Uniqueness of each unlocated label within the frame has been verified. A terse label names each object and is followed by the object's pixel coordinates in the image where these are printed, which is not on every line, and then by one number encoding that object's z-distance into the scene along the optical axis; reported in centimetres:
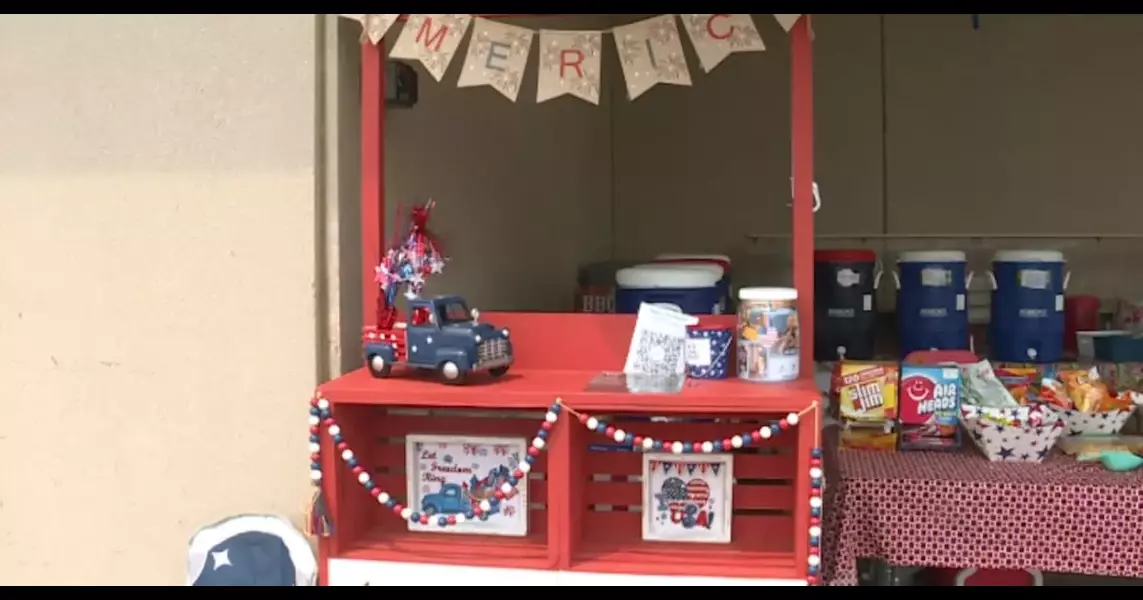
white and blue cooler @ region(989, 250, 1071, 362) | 306
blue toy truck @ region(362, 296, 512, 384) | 156
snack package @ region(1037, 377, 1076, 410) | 191
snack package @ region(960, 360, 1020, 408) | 185
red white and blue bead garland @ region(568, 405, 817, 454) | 148
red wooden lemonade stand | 151
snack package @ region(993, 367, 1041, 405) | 193
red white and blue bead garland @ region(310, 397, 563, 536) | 155
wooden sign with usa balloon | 164
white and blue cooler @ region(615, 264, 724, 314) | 190
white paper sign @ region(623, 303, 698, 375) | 163
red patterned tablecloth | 164
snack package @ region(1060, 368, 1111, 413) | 190
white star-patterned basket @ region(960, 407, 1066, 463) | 178
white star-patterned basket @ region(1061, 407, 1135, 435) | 189
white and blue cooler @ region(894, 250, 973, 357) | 307
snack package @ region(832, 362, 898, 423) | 187
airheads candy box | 185
